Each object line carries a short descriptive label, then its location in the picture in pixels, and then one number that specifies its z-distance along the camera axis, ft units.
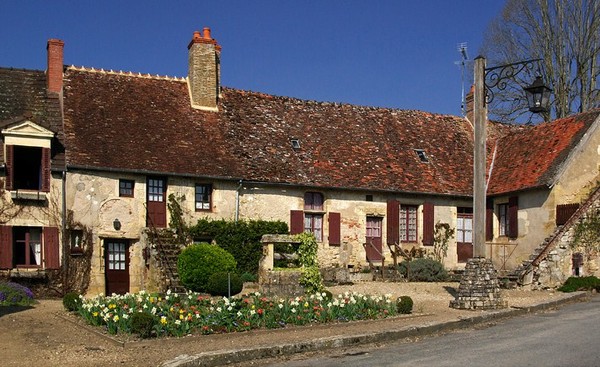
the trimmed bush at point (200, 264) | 69.67
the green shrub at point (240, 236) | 79.82
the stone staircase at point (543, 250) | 75.51
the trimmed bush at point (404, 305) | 51.26
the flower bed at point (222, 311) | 42.29
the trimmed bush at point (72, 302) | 52.95
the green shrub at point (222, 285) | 67.26
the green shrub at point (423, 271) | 82.58
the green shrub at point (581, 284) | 71.53
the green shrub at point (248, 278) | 76.78
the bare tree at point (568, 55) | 113.50
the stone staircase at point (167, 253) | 71.00
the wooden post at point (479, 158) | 57.31
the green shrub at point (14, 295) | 59.93
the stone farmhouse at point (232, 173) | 73.67
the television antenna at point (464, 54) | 110.11
